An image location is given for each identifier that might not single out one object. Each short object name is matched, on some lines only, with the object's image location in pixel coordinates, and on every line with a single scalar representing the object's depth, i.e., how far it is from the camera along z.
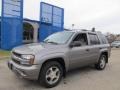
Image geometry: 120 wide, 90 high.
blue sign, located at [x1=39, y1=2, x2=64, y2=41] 9.65
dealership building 7.71
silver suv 2.53
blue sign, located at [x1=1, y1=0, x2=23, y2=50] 7.71
